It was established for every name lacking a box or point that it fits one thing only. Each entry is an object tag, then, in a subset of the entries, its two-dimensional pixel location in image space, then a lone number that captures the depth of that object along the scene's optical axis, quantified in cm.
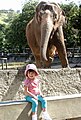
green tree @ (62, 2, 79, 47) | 2562
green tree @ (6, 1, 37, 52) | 3853
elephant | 503
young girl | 274
